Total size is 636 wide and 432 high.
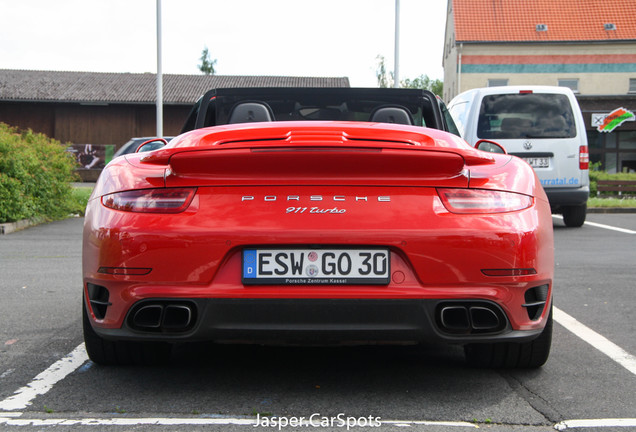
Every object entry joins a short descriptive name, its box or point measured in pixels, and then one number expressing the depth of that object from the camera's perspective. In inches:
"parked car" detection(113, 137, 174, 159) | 617.5
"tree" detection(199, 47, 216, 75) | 3789.4
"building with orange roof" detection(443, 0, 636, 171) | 1717.5
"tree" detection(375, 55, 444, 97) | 2994.6
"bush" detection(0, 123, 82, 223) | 503.8
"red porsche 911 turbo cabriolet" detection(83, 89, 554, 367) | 120.1
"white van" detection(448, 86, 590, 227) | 461.4
